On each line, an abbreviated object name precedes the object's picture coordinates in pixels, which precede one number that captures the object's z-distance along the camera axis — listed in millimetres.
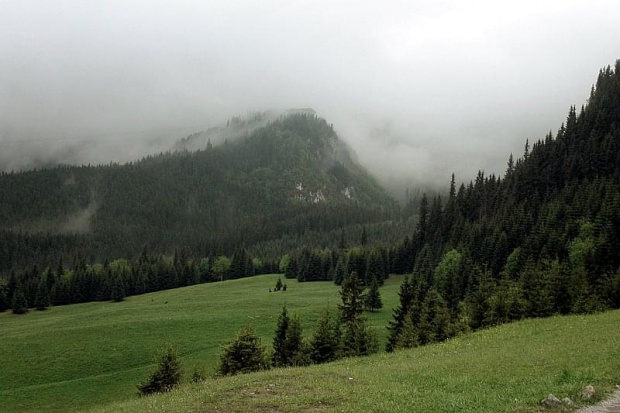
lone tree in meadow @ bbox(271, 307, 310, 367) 47656
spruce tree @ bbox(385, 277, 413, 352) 55812
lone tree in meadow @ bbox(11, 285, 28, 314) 143000
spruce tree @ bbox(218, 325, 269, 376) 41844
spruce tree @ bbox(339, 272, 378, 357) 46469
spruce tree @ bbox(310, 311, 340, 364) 46516
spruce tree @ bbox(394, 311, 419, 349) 48050
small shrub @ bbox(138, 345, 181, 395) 42094
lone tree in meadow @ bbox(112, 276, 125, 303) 154875
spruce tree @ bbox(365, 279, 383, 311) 96812
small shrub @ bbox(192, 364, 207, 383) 43219
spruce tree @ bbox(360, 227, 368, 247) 188300
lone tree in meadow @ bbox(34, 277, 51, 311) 149375
